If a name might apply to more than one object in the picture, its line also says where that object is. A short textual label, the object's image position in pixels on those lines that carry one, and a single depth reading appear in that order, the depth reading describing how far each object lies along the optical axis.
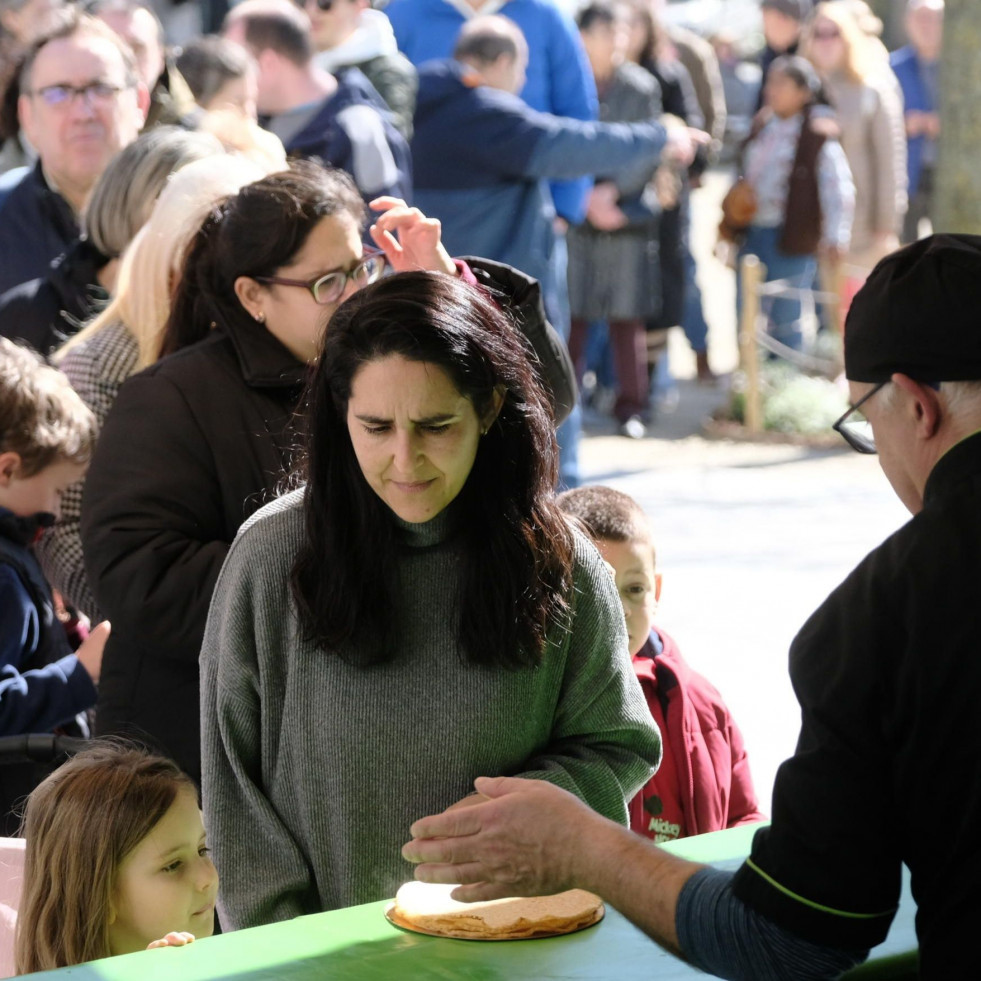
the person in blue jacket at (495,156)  11.88
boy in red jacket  5.71
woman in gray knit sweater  4.15
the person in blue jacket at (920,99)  21.30
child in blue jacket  5.67
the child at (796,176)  17.61
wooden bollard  17.18
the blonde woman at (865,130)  18.47
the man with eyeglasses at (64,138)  8.61
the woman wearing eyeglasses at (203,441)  5.14
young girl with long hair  4.49
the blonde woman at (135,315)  6.02
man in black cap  3.01
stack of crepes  3.81
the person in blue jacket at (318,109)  10.27
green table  3.61
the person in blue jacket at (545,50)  13.66
